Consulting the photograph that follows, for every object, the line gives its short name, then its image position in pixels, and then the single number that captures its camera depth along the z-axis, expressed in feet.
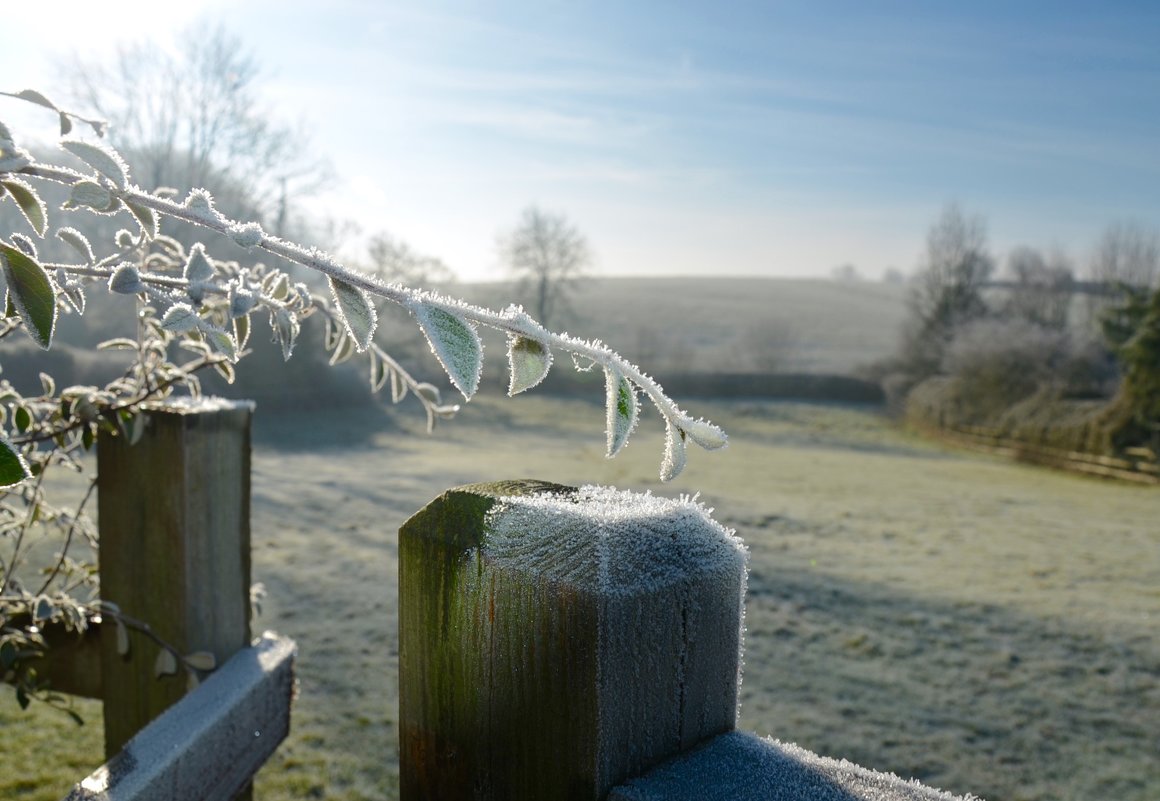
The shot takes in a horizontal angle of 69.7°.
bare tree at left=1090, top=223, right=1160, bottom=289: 111.86
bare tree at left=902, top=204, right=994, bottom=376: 86.12
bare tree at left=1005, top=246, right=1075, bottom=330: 93.42
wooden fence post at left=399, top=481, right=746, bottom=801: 1.86
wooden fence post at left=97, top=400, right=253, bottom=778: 4.33
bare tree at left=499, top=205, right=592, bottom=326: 87.51
